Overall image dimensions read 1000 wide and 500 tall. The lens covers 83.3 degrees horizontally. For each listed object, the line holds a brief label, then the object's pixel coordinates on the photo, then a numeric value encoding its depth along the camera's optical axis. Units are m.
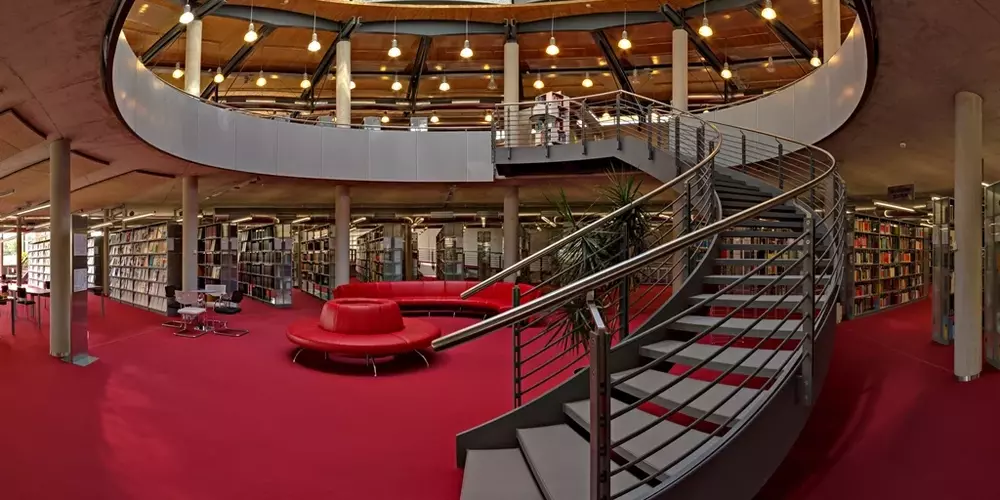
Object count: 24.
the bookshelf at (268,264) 13.41
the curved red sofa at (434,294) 11.06
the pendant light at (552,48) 12.59
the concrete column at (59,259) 7.02
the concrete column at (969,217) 5.09
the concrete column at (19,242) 17.76
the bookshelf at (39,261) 18.68
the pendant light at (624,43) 11.96
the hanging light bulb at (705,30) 11.33
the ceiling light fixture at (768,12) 10.41
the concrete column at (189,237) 11.27
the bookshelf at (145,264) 11.85
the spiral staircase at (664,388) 2.37
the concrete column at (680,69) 12.48
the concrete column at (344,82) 13.18
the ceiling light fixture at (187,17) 8.63
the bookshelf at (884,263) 9.80
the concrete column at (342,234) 12.73
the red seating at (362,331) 6.46
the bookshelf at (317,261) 15.64
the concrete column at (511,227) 13.00
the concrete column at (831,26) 9.80
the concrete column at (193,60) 12.05
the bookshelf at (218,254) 12.85
